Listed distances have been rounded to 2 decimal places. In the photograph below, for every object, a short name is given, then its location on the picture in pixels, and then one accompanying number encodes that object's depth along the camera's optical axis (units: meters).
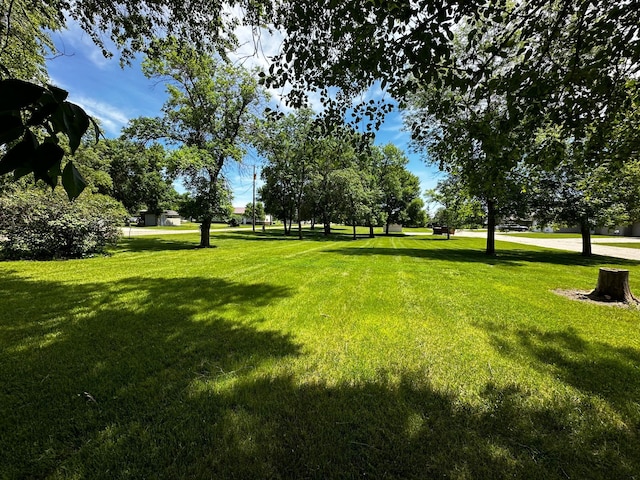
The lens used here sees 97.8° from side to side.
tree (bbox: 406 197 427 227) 53.02
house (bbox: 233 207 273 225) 91.41
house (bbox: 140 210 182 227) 54.38
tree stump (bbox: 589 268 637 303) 6.41
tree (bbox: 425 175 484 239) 15.39
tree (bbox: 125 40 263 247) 14.88
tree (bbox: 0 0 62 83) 6.12
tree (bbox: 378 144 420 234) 35.34
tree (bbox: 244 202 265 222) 78.88
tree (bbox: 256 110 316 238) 18.03
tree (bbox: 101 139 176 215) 15.30
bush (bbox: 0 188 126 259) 9.76
